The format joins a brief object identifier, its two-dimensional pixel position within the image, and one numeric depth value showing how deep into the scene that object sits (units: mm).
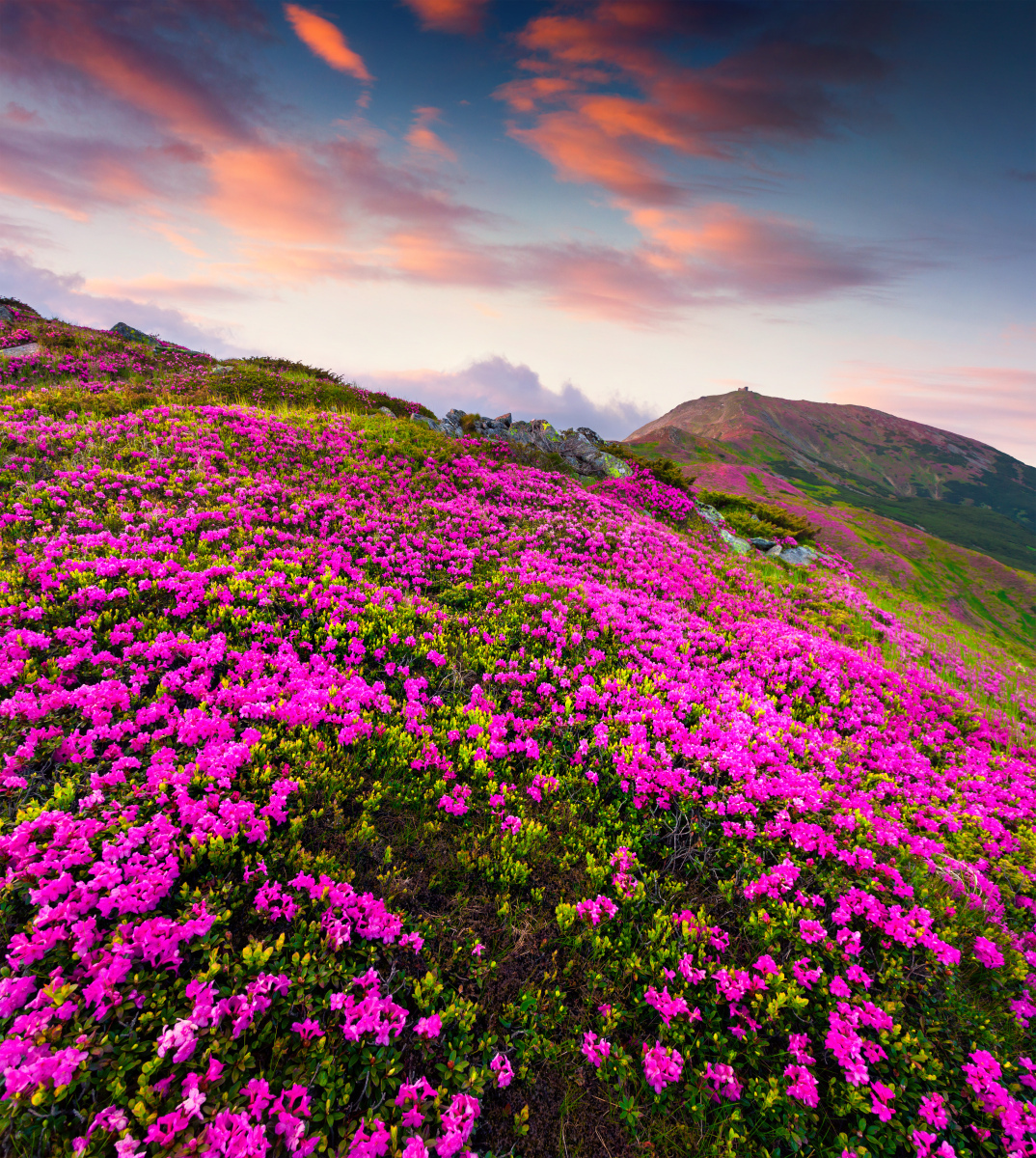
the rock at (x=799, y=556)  23608
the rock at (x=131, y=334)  34831
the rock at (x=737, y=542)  23300
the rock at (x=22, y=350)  24302
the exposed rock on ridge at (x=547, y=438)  28422
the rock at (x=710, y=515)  25609
